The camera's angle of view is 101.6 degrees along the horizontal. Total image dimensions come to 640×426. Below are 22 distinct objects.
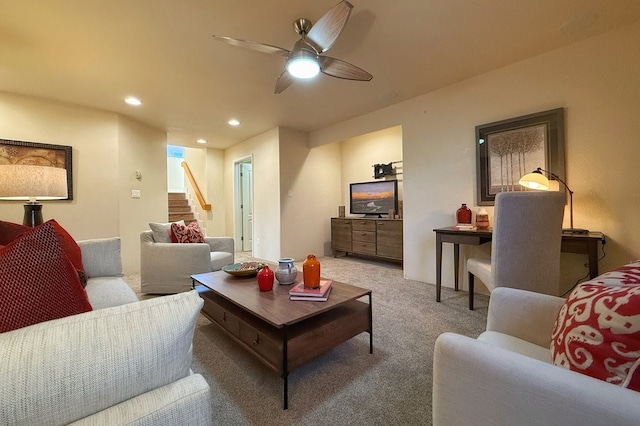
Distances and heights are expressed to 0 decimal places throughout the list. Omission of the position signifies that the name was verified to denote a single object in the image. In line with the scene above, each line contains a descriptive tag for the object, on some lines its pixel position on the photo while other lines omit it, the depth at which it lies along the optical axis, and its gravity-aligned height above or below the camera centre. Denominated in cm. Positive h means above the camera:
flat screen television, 443 +25
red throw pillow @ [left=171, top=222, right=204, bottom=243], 300 -24
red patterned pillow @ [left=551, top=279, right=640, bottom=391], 58 -31
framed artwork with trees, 243 +59
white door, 593 +16
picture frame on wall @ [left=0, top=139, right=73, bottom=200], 305 +75
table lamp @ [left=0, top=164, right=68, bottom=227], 194 +24
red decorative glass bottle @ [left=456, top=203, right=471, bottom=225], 285 -6
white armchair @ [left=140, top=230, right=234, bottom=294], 282 -55
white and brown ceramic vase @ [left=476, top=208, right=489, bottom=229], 270 -11
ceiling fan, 164 +120
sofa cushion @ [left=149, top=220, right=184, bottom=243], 298 -22
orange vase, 168 -40
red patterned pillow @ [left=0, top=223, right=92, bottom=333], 62 -17
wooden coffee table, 133 -65
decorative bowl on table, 207 -46
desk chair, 182 -22
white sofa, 50 -33
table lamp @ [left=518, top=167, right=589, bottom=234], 229 +22
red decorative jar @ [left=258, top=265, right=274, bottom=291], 176 -46
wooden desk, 196 -29
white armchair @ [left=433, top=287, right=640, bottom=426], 53 -42
